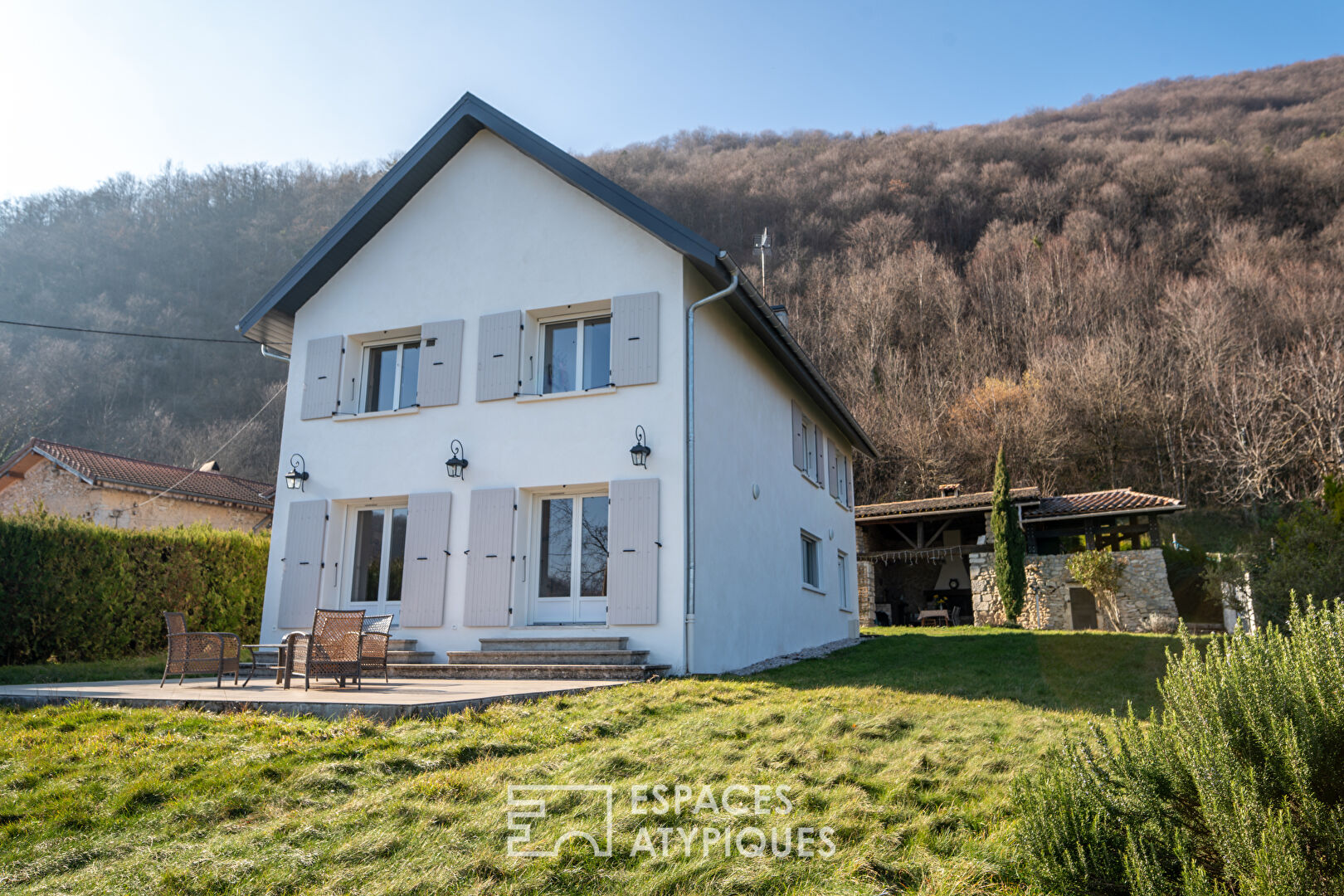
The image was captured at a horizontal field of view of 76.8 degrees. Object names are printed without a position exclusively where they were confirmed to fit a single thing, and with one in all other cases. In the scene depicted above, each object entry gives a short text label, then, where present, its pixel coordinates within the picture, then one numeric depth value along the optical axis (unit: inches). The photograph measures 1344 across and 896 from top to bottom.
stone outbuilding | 768.3
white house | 378.0
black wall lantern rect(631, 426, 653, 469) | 373.1
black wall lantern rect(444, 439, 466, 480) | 407.8
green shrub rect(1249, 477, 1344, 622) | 489.4
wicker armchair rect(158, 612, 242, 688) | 304.2
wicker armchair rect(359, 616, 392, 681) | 313.3
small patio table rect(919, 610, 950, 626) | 853.8
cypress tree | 801.6
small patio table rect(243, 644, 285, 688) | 304.7
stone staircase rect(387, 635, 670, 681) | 343.0
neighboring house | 738.2
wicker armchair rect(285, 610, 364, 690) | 293.1
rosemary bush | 91.3
